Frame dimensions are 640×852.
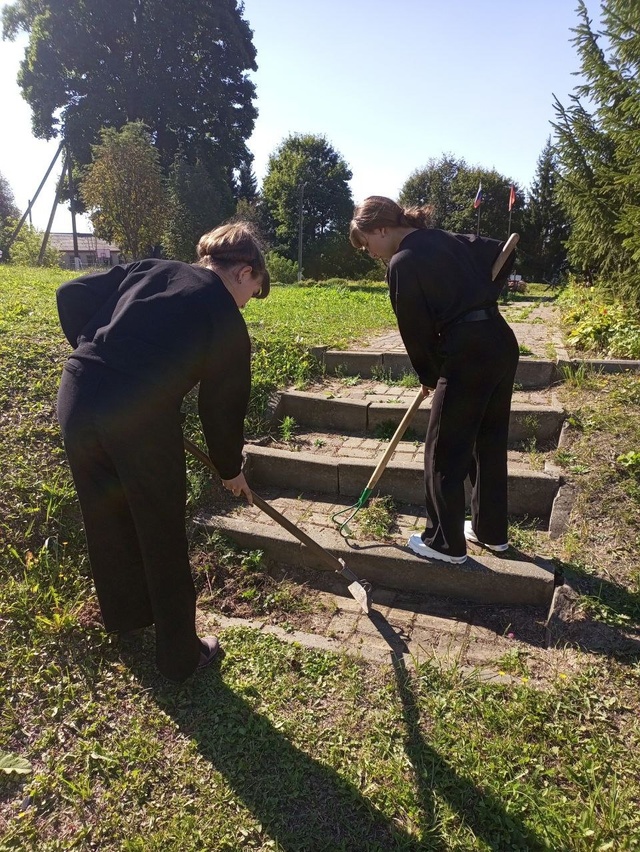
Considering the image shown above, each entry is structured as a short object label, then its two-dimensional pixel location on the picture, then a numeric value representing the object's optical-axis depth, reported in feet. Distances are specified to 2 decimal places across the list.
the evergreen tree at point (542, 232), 85.81
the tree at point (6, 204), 125.96
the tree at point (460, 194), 97.04
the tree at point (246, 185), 120.57
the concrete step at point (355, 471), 11.03
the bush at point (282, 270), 90.89
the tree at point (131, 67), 88.53
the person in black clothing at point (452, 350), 8.43
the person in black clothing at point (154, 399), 6.44
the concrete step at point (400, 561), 9.17
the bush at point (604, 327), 15.40
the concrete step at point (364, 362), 17.28
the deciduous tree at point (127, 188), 60.13
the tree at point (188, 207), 83.87
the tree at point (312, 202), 106.32
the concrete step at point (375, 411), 12.85
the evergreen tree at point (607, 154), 17.54
